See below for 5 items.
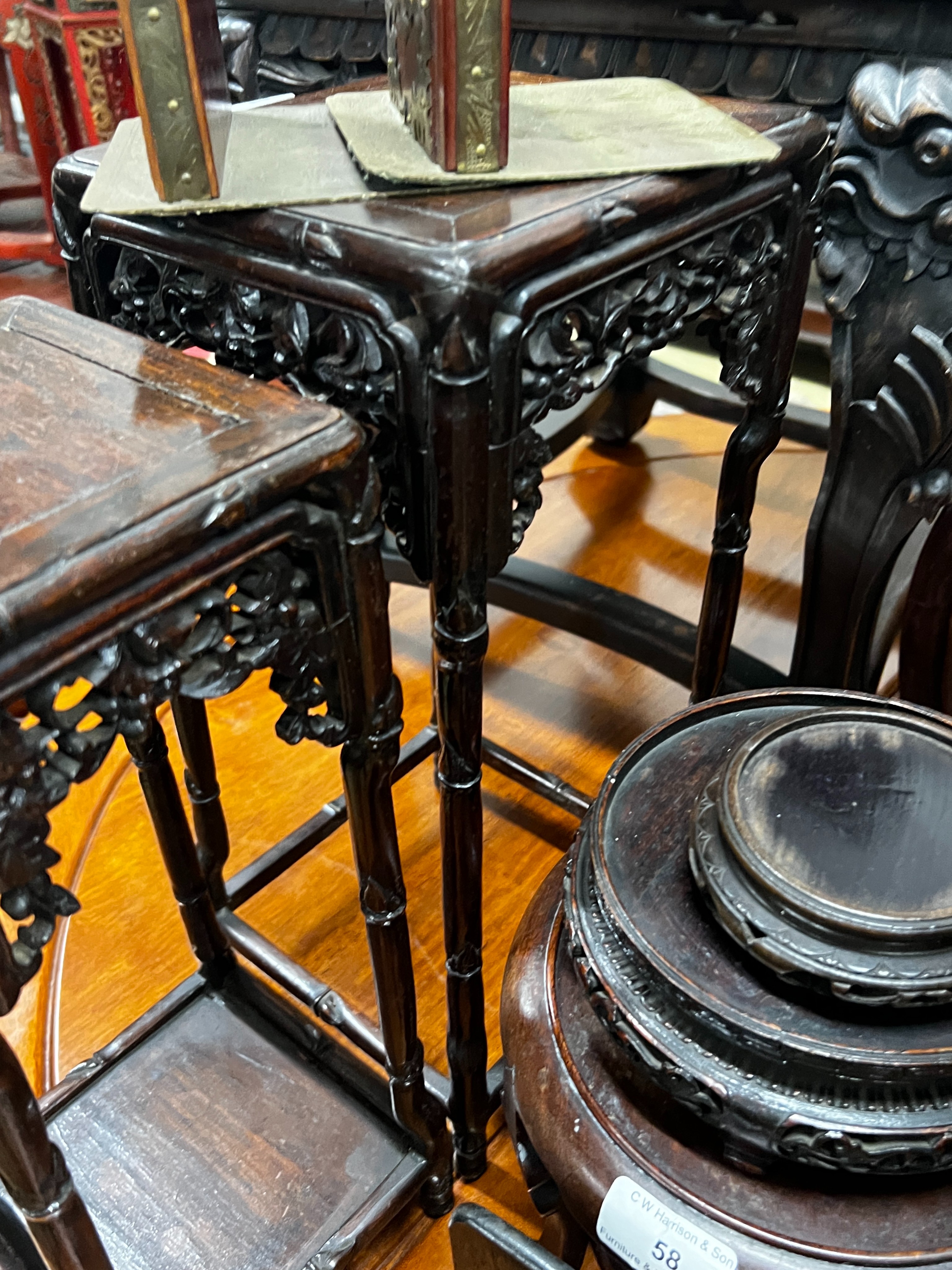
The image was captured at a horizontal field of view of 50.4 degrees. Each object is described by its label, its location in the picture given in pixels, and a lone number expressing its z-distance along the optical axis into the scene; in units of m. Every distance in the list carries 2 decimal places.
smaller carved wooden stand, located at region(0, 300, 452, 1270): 0.43
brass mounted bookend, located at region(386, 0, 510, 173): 0.55
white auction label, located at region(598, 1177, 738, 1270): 0.54
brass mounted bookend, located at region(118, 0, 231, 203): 0.56
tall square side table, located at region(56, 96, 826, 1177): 0.53
